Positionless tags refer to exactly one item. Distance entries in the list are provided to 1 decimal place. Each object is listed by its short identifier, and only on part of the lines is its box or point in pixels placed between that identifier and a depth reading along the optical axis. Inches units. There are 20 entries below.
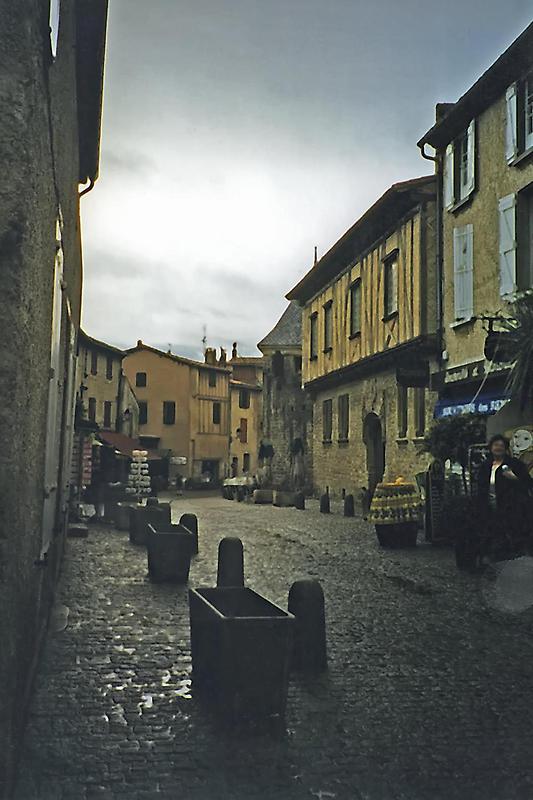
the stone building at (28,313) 128.6
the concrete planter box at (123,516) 727.1
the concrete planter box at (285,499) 1140.4
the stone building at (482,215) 588.4
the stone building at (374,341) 756.0
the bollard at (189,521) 546.6
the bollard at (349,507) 871.7
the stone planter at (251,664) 185.5
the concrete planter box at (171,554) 397.1
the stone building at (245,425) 2564.0
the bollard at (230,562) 342.6
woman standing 399.2
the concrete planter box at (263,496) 1267.2
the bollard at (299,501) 1049.1
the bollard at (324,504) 940.6
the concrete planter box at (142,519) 596.7
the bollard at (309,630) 238.4
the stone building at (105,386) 1740.7
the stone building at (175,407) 2337.6
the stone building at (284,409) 1518.2
